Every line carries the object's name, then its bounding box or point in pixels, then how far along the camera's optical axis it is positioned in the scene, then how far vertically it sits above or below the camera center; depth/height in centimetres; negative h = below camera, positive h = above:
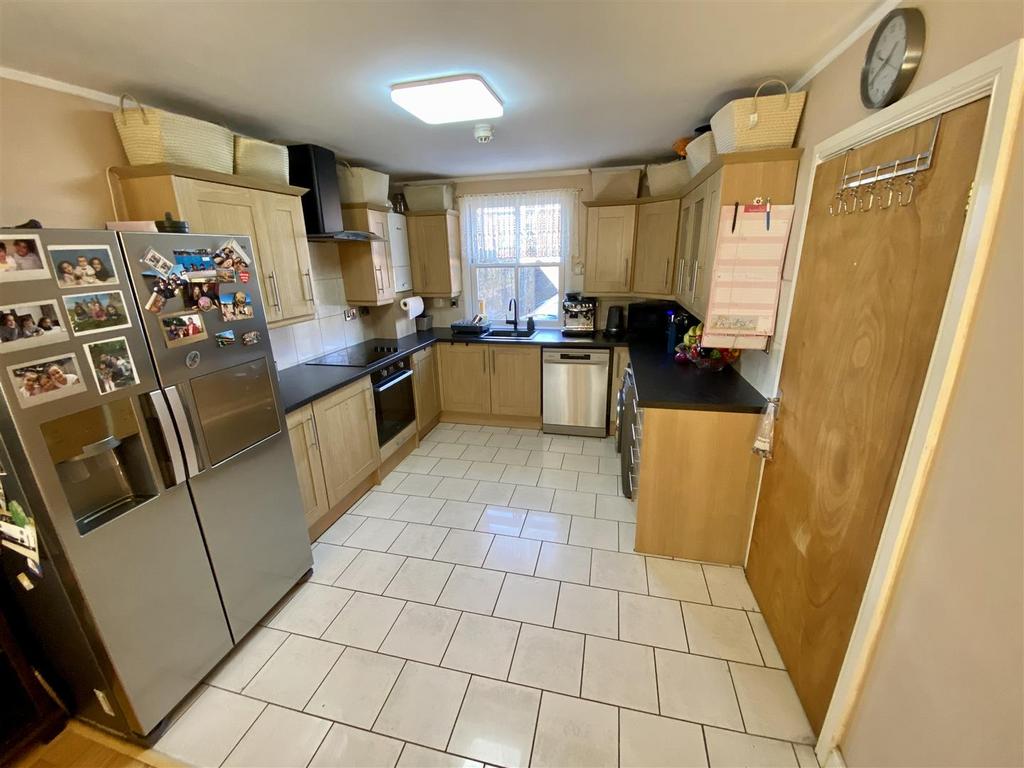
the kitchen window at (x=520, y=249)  393 +16
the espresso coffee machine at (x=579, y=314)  384 -46
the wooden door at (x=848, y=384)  99 -38
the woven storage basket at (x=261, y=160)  209 +57
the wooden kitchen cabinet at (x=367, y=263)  318 +4
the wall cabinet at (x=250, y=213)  180 +28
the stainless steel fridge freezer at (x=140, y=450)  112 -58
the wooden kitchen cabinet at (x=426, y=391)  363 -112
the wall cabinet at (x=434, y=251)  381 +14
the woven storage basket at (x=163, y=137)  173 +57
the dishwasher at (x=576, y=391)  355 -111
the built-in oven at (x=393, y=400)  302 -101
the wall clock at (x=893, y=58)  113 +57
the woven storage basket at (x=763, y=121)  177 +60
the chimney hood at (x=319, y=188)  259 +51
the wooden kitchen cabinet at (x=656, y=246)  321 +13
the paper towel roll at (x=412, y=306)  376 -35
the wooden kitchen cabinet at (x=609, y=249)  347 +12
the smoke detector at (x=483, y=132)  228 +73
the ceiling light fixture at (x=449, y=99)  175 +75
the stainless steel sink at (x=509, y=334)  394 -65
